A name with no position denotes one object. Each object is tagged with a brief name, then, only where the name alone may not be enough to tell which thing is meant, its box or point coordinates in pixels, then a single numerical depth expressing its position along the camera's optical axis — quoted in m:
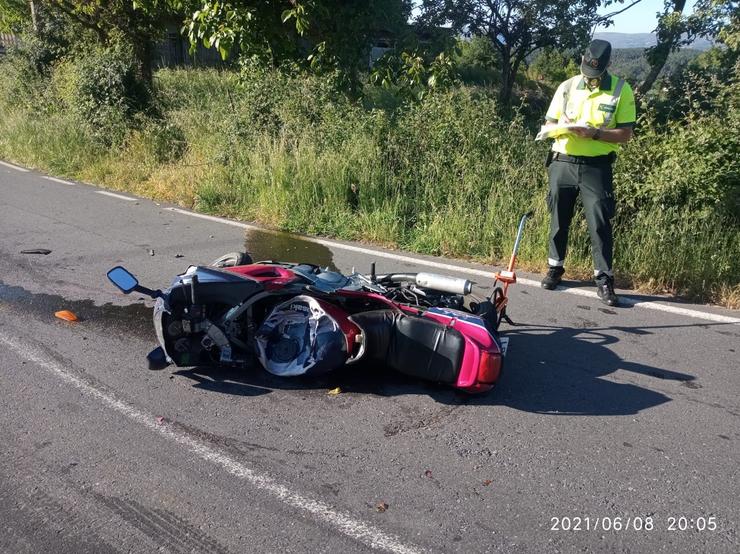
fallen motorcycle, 3.69
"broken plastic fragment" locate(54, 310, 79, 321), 5.12
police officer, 5.46
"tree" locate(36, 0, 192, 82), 16.31
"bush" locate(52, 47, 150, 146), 12.80
